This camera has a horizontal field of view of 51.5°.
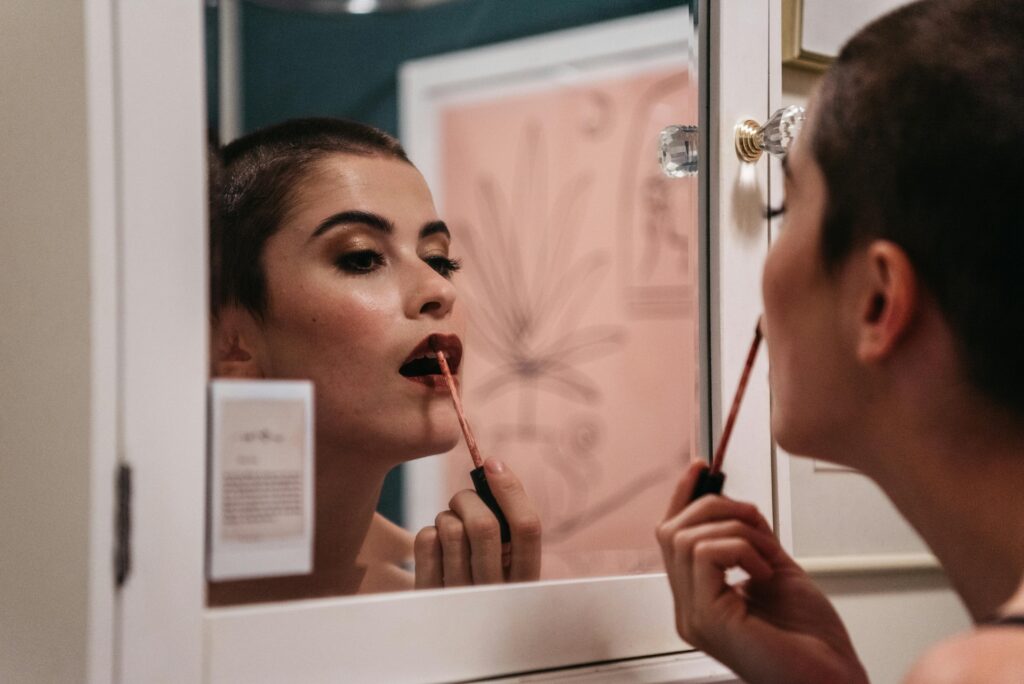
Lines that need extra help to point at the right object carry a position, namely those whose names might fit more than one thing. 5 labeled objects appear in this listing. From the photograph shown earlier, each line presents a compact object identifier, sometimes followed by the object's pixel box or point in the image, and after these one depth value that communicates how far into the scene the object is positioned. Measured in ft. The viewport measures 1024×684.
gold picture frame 3.87
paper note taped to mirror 2.34
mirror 2.62
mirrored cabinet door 2.26
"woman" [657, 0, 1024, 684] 2.16
